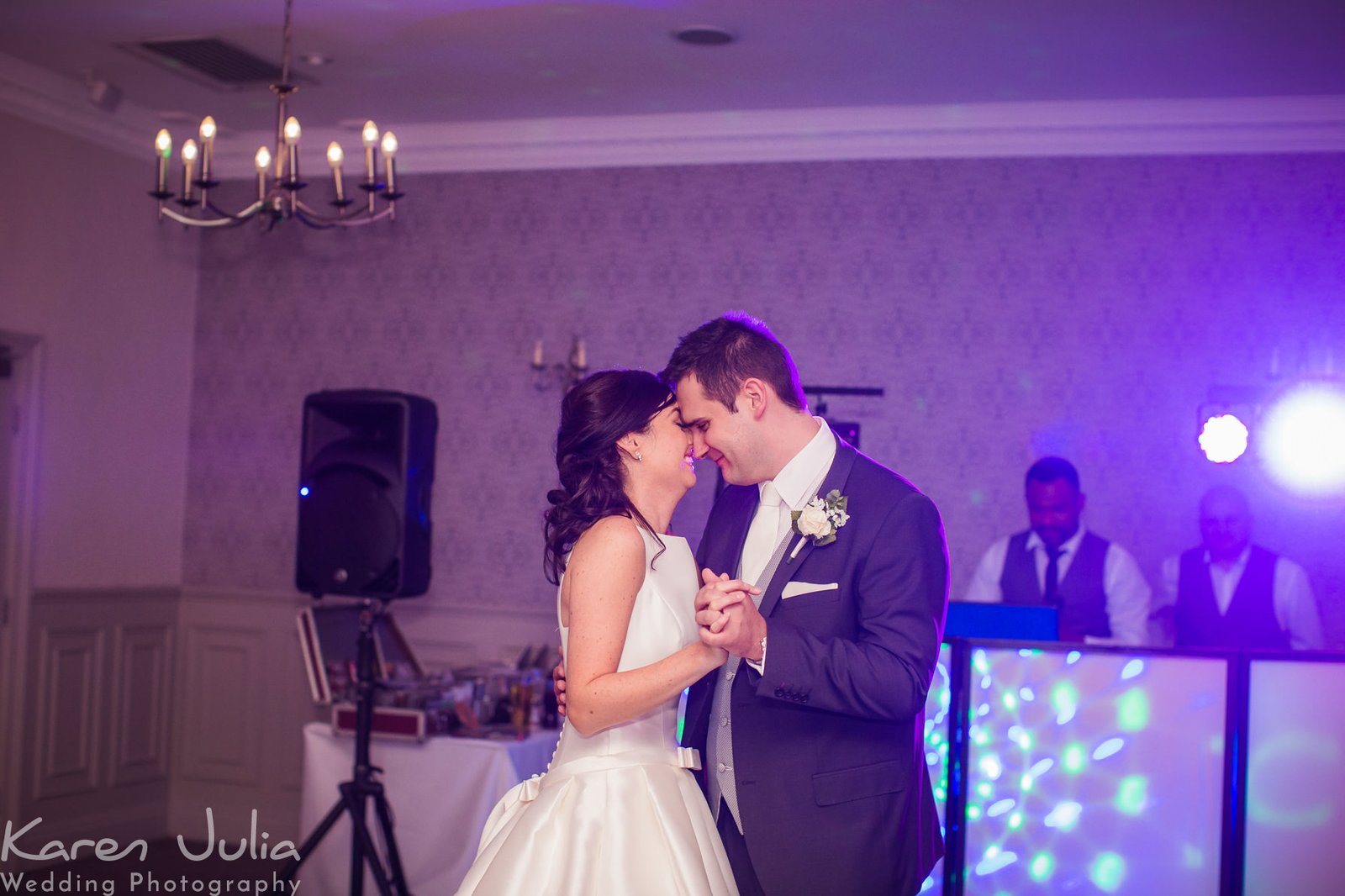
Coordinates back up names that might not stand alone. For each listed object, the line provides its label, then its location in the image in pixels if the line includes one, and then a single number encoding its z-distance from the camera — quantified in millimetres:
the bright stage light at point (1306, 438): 5273
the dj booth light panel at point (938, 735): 3635
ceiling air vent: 5129
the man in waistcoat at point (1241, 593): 5039
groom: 2166
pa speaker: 4613
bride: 2201
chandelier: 3781
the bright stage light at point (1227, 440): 5031
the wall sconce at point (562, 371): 6004
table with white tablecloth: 4535
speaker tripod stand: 4410
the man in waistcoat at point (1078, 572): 5156
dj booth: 3410
